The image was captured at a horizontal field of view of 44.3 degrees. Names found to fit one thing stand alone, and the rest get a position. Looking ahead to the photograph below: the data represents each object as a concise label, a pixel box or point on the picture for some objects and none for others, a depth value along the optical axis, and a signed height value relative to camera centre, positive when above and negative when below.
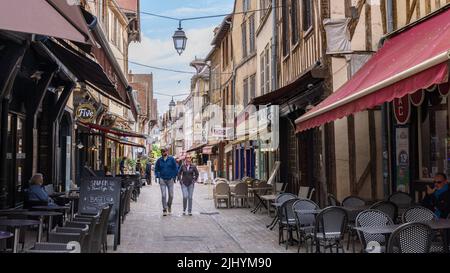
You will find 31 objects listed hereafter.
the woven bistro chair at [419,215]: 6.76 -0.54
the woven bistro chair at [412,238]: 5.25 -0.65
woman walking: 14.28 -0.14
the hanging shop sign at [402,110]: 10.00 +1.12
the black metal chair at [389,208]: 7.65 -0.51
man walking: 13.80 +0.08
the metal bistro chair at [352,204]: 8.83 -0.53
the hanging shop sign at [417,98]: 9.48 +1.27
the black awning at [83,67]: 8.59 +1.83
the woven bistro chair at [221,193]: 16.80 -0.57
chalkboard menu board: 9.04 -0.29
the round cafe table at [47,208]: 8.51 -0.47
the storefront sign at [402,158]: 10.12 +0.24
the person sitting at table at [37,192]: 9.10 -0.24
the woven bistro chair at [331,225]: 7.36 -0.71
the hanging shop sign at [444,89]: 8.74 +1.29
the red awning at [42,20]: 4.04 +1.20
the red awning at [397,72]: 5.31 +1.13
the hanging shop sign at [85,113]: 15.95 +1.84
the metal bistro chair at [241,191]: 16.58 -0.52
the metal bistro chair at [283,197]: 10.09 -0.44
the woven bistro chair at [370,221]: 6.39 -0.57
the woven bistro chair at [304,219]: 8.16 -0.70
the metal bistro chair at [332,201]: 9.55 -0.52
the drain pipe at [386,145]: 10.57 +0.49
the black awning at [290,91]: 11.71 +1.90
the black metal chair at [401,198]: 9.08 -0.45
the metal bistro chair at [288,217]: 8.86 -0.72
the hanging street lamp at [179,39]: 15.44 +3.78
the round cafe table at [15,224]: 6.21 -0.52
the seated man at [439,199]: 7.50 -0.39
